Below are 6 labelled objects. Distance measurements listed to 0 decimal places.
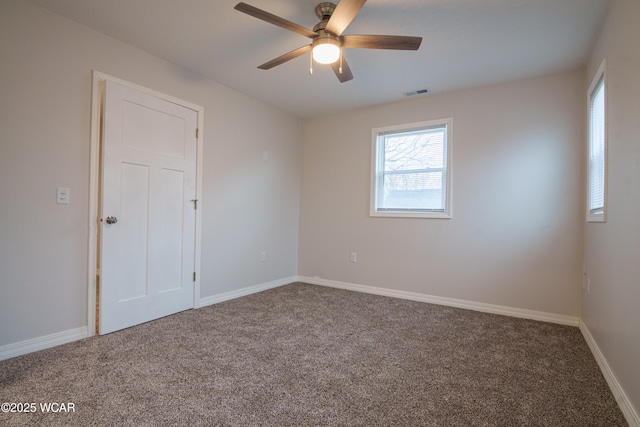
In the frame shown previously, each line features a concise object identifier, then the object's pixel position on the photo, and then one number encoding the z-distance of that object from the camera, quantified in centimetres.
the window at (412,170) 379
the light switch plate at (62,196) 242
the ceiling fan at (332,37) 194
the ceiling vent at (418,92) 368
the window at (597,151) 226
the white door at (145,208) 268
